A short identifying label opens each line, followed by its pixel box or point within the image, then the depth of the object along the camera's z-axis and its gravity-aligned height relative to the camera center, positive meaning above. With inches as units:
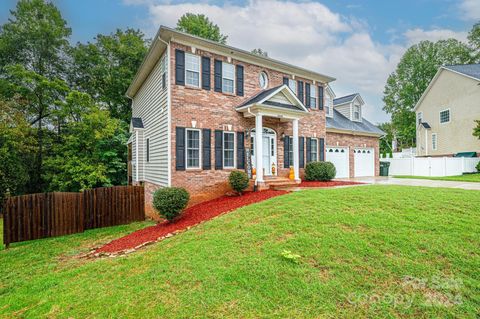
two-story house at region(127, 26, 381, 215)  388.2 +81.4
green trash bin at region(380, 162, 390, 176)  719.1 -27.2
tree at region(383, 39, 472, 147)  1254.3 +474.4
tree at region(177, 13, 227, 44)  937.8 +535.3
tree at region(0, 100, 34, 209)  556.1 +37.8
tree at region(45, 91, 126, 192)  602.2 +32.3
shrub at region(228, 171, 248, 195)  398.9 -32.0
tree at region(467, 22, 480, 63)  1123.5 +563.7
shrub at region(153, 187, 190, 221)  332.8 -54.6
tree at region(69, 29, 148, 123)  793.6 +313.3
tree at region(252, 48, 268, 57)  1120.6 +504.8
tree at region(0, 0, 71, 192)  643.5 +305.0
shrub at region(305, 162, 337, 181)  502.0 -21.9
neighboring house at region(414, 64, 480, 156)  840.9 +178.0
